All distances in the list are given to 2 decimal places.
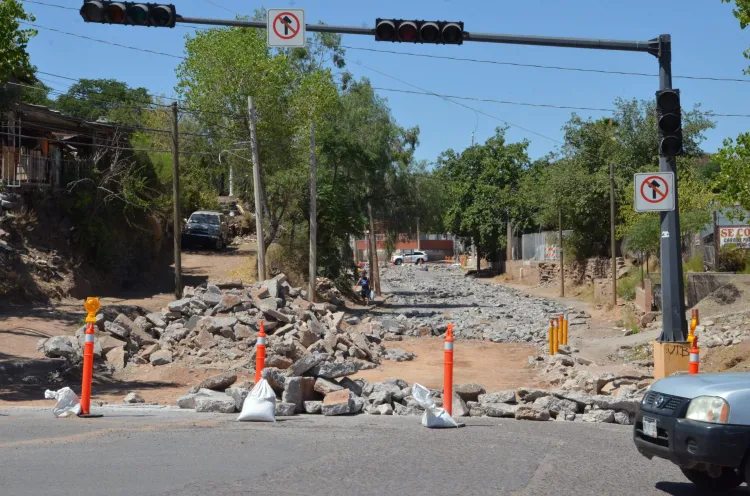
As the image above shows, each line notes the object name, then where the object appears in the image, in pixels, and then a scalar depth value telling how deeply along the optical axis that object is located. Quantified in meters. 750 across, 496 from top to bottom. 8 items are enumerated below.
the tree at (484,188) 82.06
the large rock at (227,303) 24.83
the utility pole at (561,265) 51.43
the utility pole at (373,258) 51.84
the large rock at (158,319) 23.69
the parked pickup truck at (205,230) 47.84
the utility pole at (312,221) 38.41
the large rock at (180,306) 24.59
